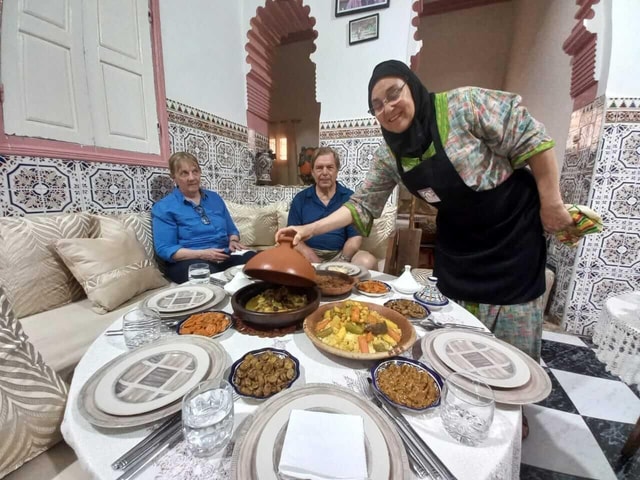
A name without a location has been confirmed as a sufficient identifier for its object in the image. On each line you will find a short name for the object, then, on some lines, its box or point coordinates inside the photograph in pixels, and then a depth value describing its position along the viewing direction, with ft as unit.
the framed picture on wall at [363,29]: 8.11
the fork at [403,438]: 1.49
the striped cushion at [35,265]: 4.34
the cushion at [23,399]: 2.05
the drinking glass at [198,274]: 4.07
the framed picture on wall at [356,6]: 7.91
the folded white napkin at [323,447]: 1.37
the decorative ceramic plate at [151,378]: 1.82
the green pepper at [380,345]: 2.36
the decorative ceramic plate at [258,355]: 1.98
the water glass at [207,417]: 1.58
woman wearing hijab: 3.14
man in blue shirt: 6.66
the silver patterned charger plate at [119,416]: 1.69
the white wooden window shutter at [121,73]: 5.89
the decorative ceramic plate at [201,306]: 3.13
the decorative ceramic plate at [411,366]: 1.85
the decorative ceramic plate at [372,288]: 3.74
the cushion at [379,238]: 7.90
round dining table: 1.48
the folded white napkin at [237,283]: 3.77
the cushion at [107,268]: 4.74
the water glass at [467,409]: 1.69
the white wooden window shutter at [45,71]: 4.75
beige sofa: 2.16
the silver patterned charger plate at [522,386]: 1.89
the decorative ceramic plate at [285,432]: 1.40
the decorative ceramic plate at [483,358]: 2.09
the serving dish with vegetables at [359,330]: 2.29
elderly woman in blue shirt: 6.25
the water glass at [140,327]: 2.59
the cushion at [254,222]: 9.04
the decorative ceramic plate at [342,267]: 4.57
